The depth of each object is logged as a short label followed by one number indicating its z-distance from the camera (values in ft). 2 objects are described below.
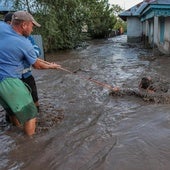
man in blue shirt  8.86
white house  25.66
